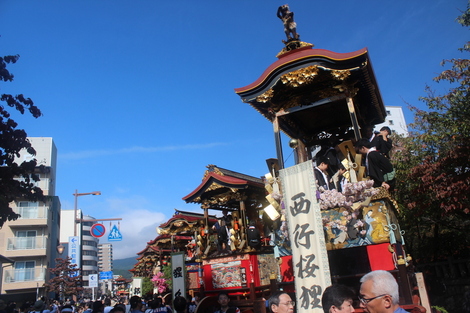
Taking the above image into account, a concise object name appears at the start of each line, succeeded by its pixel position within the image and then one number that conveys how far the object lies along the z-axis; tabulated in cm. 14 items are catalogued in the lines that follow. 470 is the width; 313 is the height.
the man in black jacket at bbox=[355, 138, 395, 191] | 752
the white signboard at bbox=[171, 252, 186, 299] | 987
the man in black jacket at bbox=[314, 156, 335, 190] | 851
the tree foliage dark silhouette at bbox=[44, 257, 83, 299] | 2761
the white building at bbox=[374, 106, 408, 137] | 6369
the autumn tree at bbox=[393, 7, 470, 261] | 1143
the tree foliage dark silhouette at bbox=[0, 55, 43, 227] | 809
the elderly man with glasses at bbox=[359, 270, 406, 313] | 274
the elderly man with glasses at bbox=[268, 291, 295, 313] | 379
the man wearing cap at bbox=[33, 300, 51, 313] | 855
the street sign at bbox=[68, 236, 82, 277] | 2997
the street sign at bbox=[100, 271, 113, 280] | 2577
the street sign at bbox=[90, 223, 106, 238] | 2725
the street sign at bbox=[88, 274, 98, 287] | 2249
